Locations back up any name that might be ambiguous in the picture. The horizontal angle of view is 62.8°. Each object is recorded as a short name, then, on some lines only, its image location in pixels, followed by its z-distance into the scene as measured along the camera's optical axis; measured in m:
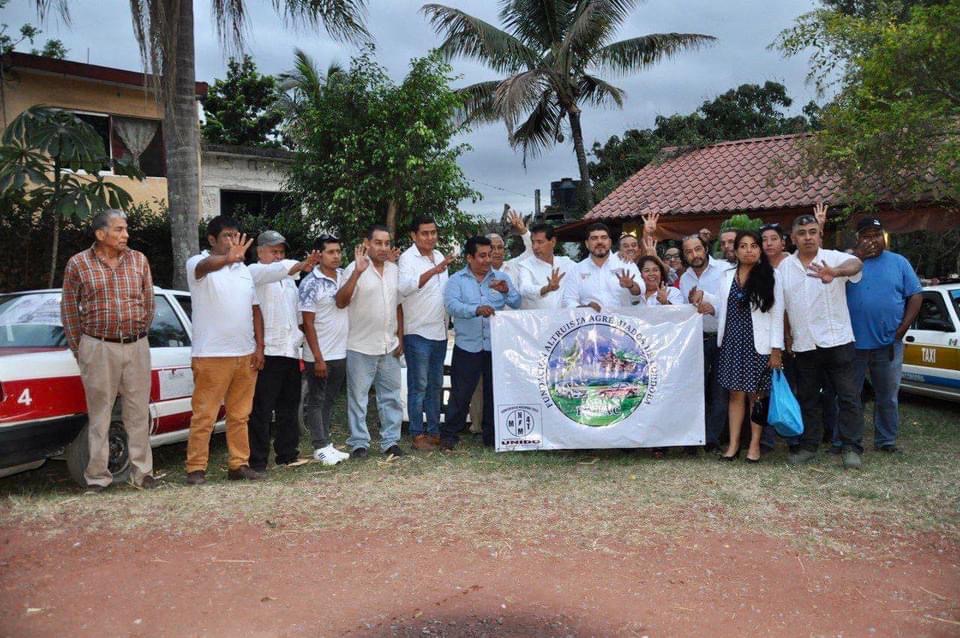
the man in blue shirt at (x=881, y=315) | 6.45
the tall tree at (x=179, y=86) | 9.12
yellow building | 14.16
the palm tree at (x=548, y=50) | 18.97
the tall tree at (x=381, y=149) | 12.27
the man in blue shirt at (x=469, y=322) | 6.88
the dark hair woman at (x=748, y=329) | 6.06
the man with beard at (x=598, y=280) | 6.92
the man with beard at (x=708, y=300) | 6.60
